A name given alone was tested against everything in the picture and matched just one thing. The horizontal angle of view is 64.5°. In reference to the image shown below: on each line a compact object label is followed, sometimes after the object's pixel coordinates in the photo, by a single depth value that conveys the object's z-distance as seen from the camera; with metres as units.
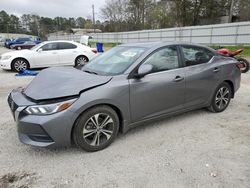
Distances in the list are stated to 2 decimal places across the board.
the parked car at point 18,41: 26.20
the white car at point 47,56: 8.92
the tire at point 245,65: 8.15
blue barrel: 17.53
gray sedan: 2.48
